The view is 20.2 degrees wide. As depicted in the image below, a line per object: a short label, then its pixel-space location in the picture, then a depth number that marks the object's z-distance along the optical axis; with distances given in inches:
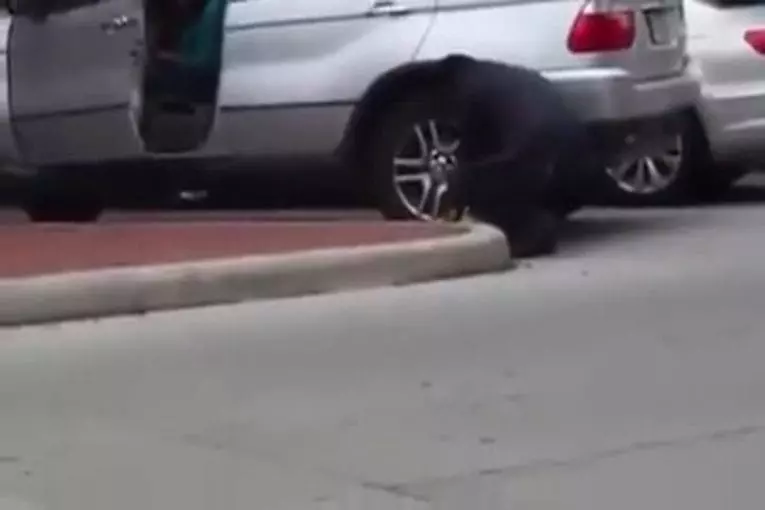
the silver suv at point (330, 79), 466.0
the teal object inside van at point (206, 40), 497.9
